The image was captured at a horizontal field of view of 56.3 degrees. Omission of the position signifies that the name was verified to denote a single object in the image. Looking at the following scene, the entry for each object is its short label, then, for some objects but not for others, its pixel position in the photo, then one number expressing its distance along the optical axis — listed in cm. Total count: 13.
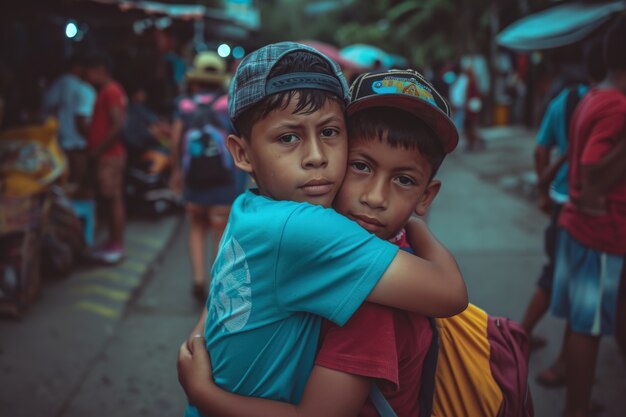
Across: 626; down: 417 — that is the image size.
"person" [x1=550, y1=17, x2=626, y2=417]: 272
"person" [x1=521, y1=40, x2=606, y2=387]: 348
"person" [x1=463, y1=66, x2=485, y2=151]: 1370
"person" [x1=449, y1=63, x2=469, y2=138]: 1358
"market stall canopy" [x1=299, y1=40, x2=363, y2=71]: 738
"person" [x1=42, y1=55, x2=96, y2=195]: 589
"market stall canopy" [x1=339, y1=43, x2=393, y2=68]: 1003
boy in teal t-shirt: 123
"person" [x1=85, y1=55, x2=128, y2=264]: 549
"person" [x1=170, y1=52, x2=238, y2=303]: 463
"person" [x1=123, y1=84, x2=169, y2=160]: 758
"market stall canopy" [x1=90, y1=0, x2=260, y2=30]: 658
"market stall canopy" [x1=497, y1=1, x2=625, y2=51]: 486
